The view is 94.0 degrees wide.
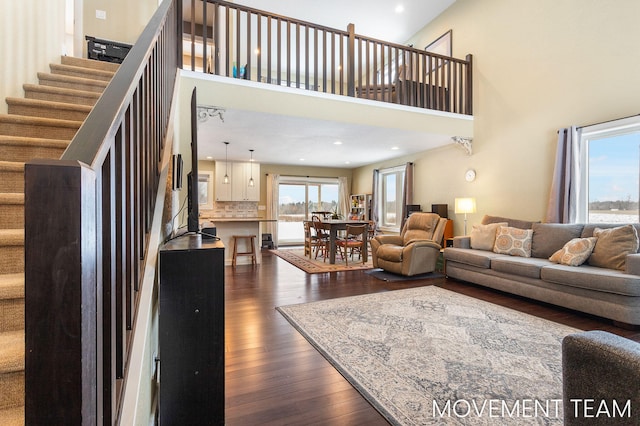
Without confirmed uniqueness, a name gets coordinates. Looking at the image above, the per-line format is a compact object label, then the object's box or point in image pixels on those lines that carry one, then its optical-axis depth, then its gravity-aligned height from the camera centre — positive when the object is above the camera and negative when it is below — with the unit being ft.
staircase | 3.00 +1.15
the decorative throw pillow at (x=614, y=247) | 10.34 -1.27
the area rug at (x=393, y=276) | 15.86 -3.67
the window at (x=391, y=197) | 26.16 +1.15
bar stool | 19.12 -2.54
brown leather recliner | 16.08 -2.13
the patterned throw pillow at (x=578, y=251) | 11.18 -1.54
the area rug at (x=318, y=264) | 18.11 -3.61
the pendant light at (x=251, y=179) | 26.66 +2.71
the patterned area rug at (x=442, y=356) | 5.62 -3.67
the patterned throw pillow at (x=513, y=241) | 13.64 -1.46
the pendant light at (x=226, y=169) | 24.69 +3.54
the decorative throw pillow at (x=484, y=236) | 15.05 -1.34
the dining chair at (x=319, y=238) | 21.13 -2.14
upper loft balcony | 12.71 +5.38
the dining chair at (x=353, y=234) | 18.99 -1.58
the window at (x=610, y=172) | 11.80 +1.65
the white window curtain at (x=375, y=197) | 27.63 +1.19
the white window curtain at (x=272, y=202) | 29.25 +0.72
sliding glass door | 30.71 +0.83
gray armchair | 2.79 -1.71
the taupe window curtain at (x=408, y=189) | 23.48 +1.66
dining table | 19.60 -1.69
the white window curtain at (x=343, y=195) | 32.14 +1.59
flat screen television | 5.46 +0.44
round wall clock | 18.38 +2.17
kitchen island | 19.53 -1.46
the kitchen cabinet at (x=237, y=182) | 26.18 +2.38
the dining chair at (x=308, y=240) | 22.33 -2.33
